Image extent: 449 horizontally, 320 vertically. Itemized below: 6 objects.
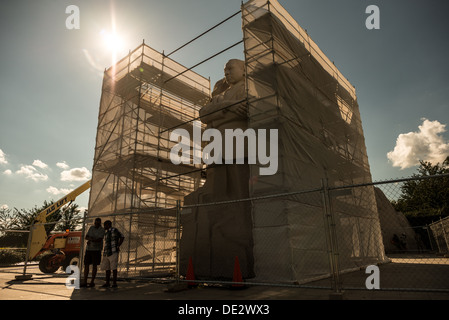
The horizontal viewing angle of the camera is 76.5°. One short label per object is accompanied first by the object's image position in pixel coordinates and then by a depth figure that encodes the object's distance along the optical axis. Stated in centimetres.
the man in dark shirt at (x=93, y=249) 676
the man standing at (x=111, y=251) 656
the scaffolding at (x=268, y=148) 720
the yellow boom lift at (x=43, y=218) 1280
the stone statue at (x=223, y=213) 744
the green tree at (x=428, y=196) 2872
